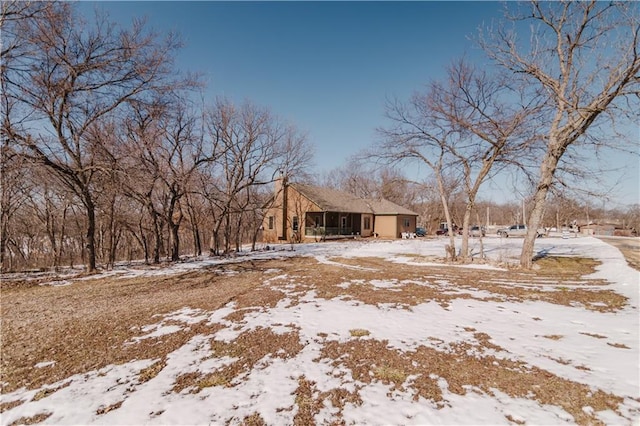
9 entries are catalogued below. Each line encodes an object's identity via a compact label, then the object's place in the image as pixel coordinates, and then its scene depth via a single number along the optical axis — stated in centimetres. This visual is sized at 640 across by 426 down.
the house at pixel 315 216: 2752
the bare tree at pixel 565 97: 927
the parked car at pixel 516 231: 3505
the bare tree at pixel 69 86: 800
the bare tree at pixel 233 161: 1708
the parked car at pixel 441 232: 4064
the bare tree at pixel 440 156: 1327
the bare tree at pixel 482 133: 1167
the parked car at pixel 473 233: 3783
